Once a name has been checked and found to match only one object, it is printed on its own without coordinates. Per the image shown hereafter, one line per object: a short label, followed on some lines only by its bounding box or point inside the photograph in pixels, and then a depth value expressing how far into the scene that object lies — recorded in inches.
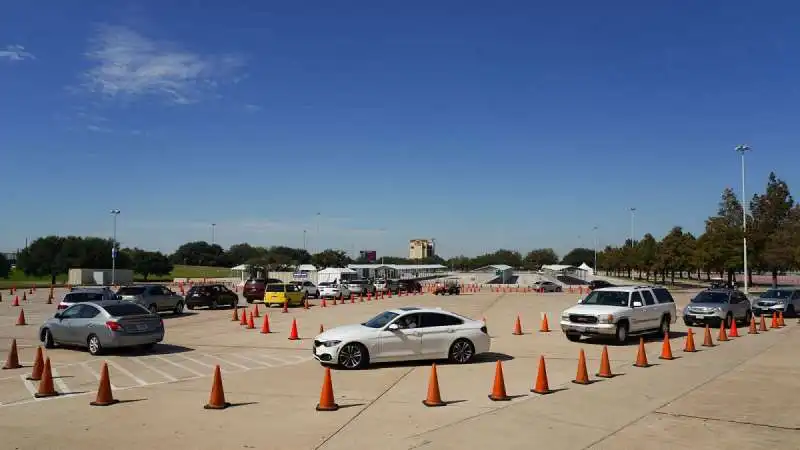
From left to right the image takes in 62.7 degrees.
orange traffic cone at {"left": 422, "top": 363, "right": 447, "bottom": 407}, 425.1
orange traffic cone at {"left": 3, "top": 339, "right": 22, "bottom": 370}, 592.7
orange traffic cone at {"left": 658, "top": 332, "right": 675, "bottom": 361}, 663.8
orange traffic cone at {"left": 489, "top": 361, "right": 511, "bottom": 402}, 443.2
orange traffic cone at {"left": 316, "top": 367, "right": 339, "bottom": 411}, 411.5
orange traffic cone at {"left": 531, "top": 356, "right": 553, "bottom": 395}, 468.1
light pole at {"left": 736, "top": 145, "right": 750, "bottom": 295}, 2069.1
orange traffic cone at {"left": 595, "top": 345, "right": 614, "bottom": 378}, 544.4
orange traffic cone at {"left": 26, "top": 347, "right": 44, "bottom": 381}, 527.5
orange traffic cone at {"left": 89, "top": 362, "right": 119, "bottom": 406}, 426.9
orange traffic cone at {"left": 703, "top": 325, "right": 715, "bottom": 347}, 784.9
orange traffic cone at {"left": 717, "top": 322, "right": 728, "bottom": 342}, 845.2
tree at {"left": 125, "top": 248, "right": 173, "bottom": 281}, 4643.2
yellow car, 1542.8
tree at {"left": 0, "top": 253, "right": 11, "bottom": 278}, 4146.7
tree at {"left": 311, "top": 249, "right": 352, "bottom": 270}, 5792.3
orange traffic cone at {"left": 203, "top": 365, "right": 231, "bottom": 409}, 416.6
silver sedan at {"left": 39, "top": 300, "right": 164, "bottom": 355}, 681.0
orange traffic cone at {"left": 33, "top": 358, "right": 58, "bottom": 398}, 458.0
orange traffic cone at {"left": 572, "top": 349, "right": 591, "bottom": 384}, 508.7
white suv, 787.4
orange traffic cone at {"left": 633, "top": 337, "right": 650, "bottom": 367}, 605.3
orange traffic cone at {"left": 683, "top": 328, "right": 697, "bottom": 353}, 724.0
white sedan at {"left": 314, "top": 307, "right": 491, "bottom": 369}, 579.8
